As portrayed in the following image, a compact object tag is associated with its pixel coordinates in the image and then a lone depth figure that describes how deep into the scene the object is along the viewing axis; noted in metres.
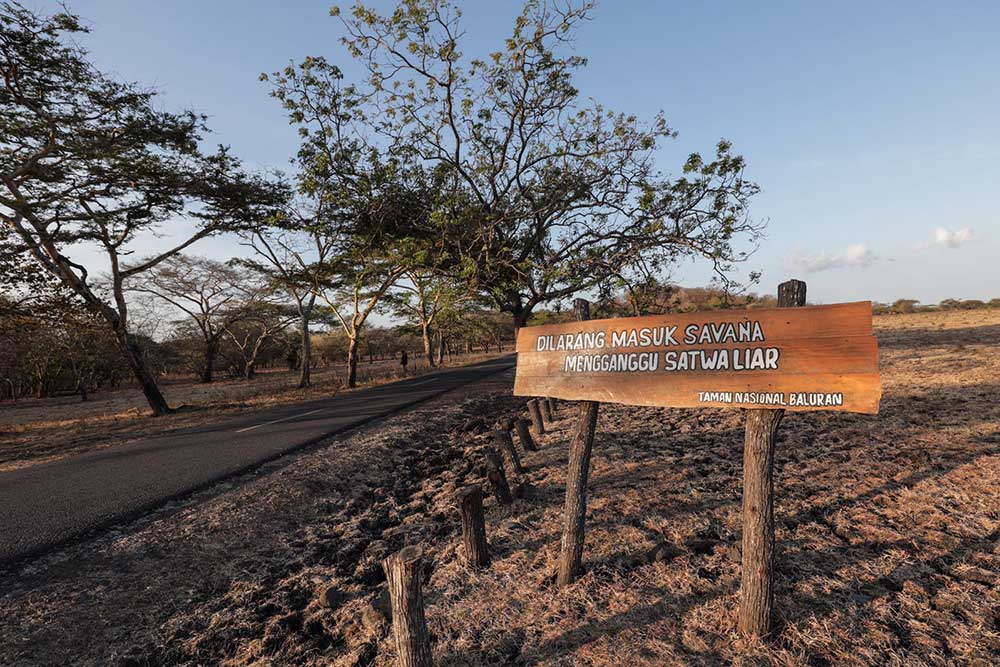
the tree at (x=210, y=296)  27.56
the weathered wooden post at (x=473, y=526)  3.83
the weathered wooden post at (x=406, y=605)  2.44
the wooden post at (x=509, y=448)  5.97
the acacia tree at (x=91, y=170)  9.55
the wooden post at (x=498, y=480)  5.01
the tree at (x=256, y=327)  32.09
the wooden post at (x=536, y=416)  8.50
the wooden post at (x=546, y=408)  9.50
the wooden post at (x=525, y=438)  7.29
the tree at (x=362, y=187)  9.06
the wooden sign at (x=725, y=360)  2.39
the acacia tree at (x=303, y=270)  15.70
